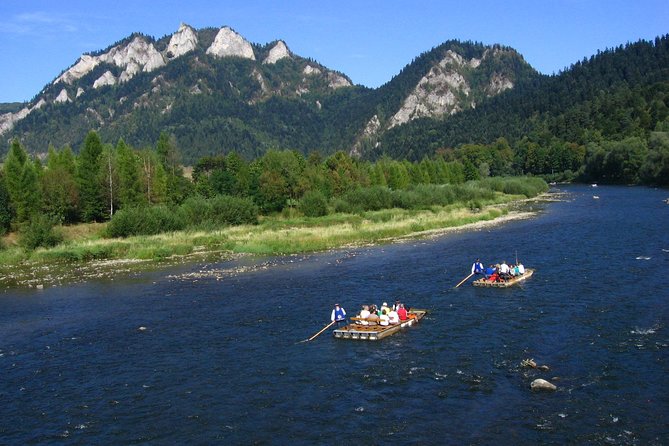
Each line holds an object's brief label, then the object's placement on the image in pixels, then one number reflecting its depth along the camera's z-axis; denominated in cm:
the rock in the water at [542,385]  2909
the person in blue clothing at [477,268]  5531
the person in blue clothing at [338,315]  4156
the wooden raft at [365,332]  3881
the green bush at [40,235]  7850
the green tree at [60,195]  9319
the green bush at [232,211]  9744
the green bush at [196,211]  9481
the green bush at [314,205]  10912
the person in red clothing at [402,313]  4100
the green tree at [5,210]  8975
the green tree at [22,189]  9044
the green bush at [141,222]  8600
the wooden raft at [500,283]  5111
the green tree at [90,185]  9800
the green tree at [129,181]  10006
